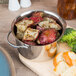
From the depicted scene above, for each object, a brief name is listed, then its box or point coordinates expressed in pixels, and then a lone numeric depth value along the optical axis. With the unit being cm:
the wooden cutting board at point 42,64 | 67
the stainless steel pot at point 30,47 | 65
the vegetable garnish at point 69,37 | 73
